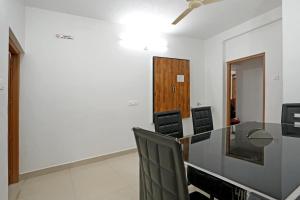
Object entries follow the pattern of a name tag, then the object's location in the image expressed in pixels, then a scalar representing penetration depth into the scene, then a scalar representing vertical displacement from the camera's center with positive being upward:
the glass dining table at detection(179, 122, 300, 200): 0.81 -0.42
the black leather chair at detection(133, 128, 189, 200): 0.75 -0.34
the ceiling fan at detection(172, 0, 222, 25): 1.97 +1.13
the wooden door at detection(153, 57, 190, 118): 3.97 +0.33
